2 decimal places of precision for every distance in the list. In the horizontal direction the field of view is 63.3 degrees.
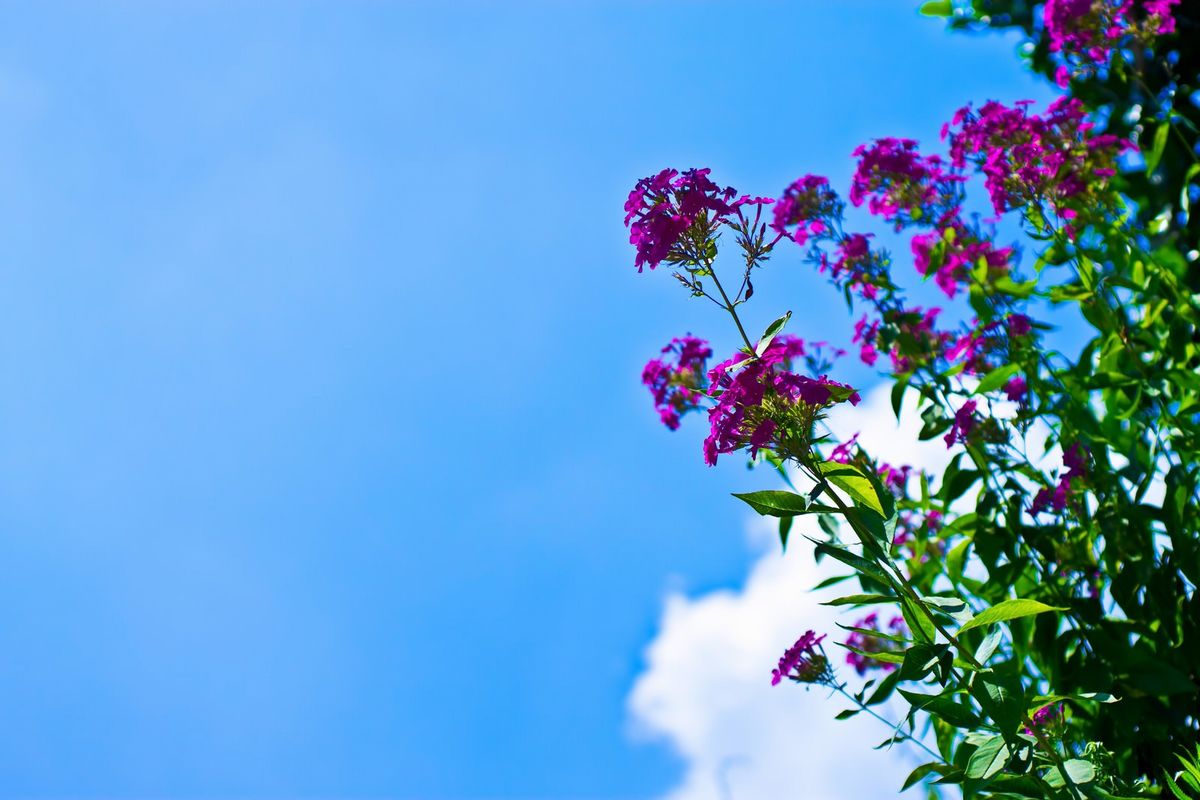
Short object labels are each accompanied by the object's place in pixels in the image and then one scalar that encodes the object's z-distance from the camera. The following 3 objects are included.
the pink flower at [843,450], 2.44
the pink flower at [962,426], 3.27
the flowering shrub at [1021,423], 2.12
